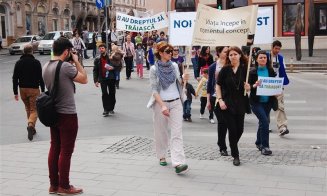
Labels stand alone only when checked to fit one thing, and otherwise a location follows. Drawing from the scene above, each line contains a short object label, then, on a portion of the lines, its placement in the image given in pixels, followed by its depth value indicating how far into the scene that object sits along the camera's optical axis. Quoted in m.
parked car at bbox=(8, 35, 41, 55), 39.41
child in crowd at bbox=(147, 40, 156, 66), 22.18
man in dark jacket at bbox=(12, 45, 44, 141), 9.74
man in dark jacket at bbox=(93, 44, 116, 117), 12.06
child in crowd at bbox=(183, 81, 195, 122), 11.22
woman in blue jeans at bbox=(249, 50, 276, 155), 7.75
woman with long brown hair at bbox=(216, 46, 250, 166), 7.16
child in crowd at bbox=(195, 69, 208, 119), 11.18
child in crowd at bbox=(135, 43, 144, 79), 20.57
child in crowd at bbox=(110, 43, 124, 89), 12.55
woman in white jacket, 6.70
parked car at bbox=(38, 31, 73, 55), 38.25
